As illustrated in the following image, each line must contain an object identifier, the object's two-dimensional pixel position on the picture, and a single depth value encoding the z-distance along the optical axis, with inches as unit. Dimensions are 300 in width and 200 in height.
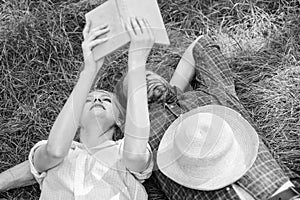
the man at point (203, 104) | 123.5
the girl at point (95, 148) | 123.3
